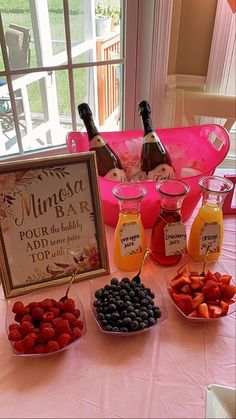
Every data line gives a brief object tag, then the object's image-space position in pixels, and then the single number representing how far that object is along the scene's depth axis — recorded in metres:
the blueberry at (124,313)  0.61
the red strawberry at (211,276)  0.67
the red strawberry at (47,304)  0.61
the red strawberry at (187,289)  0.67
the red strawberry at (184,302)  0.65
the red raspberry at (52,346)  0.57
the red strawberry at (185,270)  0.73
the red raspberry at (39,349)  0.57
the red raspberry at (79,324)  0.61
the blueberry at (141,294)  0.64
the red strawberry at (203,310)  0.64
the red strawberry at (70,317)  0.61
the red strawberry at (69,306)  0.63
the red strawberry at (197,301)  0.65
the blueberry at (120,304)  0.62
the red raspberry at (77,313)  0.63
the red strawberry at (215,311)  0.64
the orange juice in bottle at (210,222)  0.76
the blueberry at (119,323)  0.60
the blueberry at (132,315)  0.60
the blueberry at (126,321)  0.60
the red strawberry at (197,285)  0.67
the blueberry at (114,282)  0.67
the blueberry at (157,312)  0.63
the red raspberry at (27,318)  0.60
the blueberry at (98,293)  0.65
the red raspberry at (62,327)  0.58
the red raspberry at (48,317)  0.59
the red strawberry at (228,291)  0.66
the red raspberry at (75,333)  0.59
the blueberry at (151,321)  0.61
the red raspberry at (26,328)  0.58
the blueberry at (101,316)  0.62
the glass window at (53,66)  1.19
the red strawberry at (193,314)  0.64
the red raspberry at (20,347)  0.57
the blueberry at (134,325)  0.60
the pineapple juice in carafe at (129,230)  0.74
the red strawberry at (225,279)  0.68
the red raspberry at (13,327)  0.58
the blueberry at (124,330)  0.60
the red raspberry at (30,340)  0.57
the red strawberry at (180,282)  0.68
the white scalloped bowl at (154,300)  0.61
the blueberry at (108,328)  0.60
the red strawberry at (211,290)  0.65
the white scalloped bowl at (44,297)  0.63
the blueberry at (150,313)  0.62
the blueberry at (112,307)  0.62
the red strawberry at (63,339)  0.58
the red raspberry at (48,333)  0.57
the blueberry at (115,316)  0.61
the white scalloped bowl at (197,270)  0.66
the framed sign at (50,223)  0.66
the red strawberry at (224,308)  0.65
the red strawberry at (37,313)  0.60
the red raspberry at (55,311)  0.61
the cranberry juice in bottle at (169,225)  0.74
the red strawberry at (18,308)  0.61
